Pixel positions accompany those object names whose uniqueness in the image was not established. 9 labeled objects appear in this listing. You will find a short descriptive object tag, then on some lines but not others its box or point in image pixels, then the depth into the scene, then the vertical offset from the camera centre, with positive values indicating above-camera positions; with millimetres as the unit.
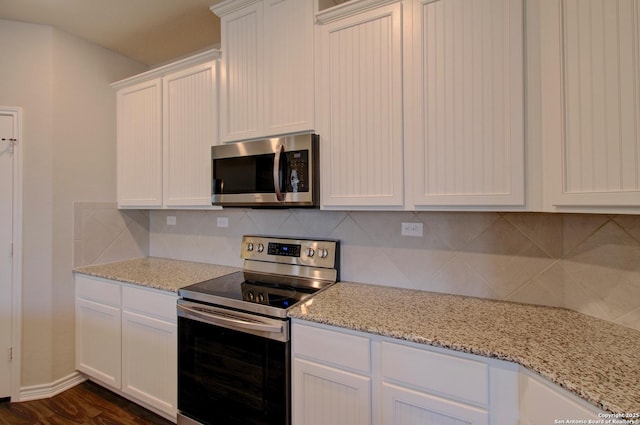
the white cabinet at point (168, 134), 2051 +612
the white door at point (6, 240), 2066 -154
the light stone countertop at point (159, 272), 1887 -402
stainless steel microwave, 1613 +247
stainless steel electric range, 1393 -632
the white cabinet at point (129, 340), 1796 -821
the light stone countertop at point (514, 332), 832 -453
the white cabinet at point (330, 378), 1218 -698
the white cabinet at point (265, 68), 1657 +871
